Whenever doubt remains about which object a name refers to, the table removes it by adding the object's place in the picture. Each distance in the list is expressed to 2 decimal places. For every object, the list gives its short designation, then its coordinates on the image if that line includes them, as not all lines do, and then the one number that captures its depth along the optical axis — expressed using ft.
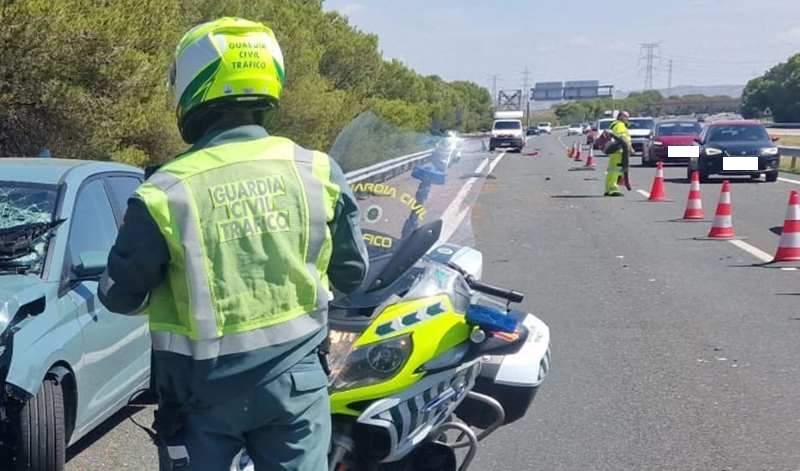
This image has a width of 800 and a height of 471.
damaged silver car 15.47
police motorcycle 11.55
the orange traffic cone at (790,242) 40.29
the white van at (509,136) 182.70
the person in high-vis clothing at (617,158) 72.23
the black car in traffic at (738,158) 86.28
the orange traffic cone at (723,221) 48.21
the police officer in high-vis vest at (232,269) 8.65
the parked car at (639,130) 143.84
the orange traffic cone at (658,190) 69.62
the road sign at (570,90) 549.13
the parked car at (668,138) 113.09
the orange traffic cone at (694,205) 55.62
